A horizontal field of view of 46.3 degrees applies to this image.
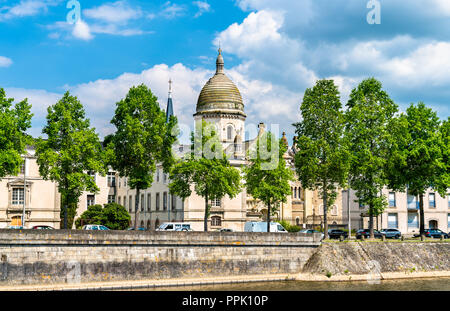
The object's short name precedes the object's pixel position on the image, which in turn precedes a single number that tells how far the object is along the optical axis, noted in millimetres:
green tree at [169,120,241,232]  54281
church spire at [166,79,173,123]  136750
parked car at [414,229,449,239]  62691
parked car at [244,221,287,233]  57625
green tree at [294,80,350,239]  50188
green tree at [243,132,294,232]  53844
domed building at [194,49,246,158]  89188
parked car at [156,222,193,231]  52156
